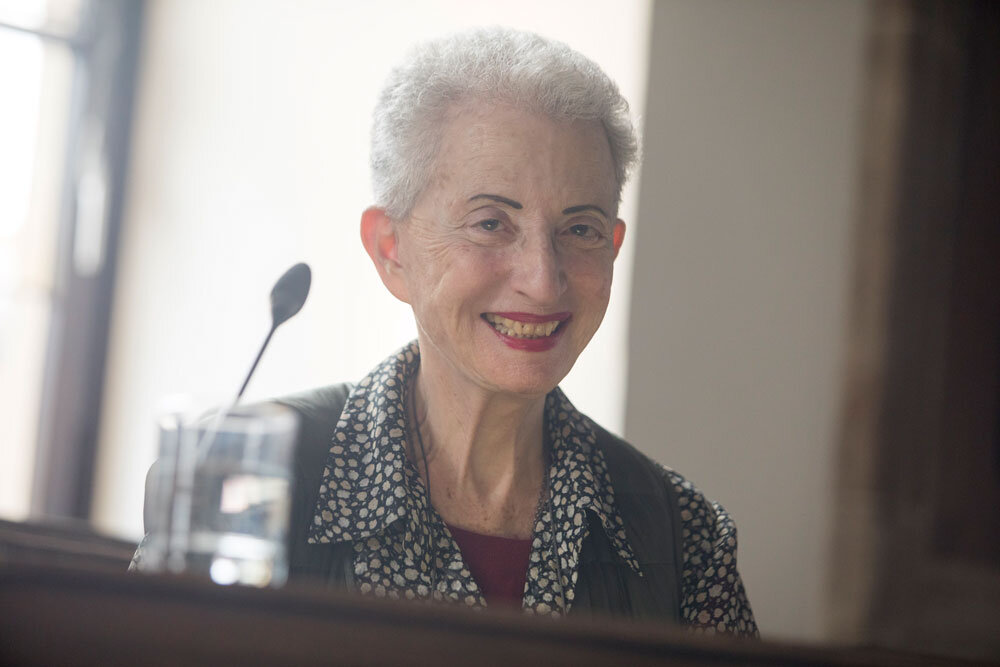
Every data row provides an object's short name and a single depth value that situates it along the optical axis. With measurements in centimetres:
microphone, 291
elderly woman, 302
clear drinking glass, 292
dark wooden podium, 222
